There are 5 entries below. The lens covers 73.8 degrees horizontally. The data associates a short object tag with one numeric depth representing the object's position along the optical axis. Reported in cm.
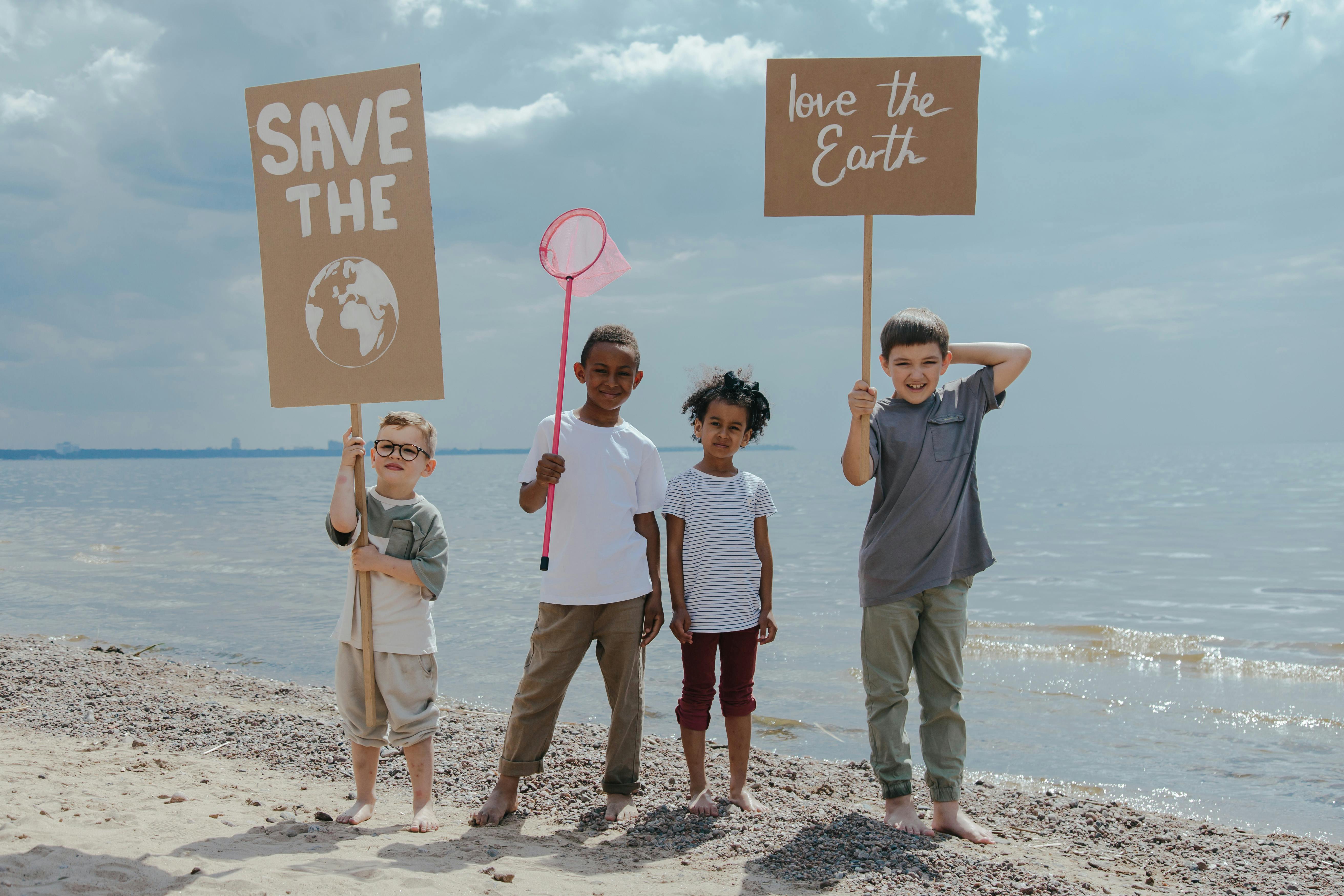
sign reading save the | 402
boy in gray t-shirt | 387
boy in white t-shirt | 391
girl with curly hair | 400
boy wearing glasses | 376
